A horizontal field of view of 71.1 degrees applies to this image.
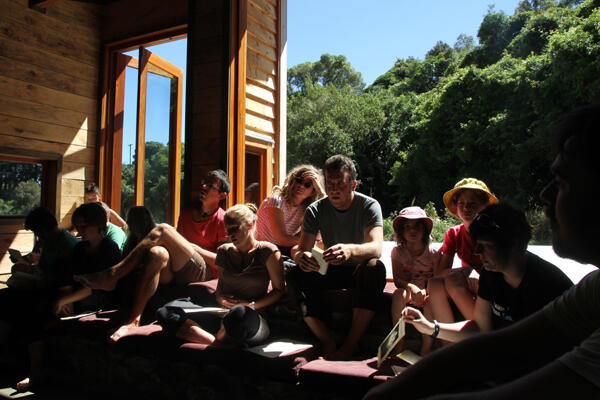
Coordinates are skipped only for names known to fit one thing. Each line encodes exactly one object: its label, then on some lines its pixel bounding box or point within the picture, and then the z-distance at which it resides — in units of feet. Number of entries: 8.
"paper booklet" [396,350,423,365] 5.76
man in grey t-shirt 7.85
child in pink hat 8.60
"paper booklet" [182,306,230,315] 8.23
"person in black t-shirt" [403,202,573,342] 5.60
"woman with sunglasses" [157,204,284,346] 8.48
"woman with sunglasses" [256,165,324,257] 11.17
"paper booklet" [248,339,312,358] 7.43
